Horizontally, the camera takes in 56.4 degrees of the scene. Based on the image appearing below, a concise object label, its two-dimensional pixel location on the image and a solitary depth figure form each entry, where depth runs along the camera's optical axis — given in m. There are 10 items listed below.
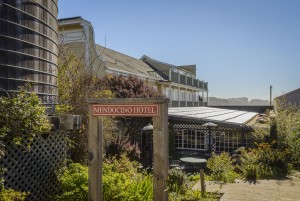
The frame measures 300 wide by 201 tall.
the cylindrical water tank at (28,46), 5.90
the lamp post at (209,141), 18.75
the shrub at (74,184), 6.25
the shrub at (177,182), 7.95
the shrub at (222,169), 9.95
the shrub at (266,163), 10.37
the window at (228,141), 20.03
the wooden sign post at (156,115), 5.24
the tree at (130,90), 16.84
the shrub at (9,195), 4.92
